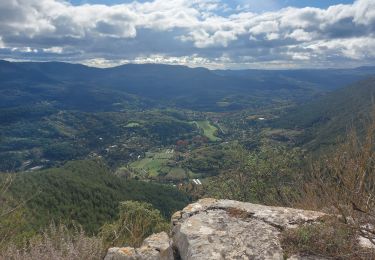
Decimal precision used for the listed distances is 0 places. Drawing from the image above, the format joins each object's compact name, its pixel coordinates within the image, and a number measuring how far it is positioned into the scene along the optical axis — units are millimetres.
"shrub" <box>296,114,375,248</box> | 6363
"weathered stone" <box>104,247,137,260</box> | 10398
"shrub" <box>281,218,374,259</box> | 7250
